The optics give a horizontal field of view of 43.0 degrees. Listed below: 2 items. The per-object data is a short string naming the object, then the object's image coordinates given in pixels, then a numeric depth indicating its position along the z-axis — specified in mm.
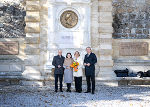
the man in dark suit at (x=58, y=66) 6966
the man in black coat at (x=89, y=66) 6650
